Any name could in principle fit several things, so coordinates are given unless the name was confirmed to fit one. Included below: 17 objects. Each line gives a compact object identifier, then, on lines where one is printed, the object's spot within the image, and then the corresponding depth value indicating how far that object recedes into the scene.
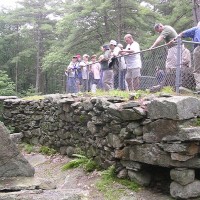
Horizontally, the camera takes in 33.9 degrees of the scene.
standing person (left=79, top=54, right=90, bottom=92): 12.26
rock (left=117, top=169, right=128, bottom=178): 7.06
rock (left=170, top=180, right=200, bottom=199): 5.86
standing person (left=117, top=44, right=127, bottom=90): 9.70
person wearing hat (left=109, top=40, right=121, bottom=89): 9.90
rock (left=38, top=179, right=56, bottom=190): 5.42
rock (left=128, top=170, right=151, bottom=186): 6.71
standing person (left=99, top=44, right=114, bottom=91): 10.27
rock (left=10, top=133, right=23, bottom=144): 13.90
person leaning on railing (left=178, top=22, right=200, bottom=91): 7.40
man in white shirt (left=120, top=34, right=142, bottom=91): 9.02
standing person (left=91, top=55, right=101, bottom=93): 11.56
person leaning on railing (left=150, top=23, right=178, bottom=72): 7.74
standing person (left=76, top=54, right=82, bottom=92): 12.91
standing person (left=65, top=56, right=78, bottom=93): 13.38
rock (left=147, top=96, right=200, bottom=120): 5.88
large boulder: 5.69
